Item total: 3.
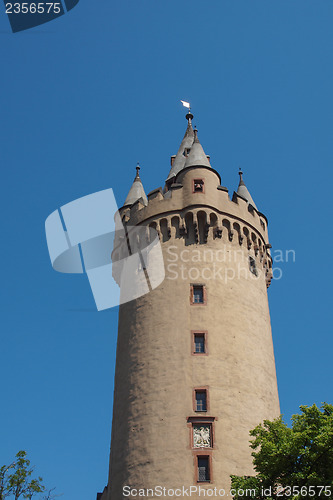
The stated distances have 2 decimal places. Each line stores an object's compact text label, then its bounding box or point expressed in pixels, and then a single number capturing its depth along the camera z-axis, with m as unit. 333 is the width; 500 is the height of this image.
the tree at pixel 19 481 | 27.89
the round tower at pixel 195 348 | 29.00
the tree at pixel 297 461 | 21.77
